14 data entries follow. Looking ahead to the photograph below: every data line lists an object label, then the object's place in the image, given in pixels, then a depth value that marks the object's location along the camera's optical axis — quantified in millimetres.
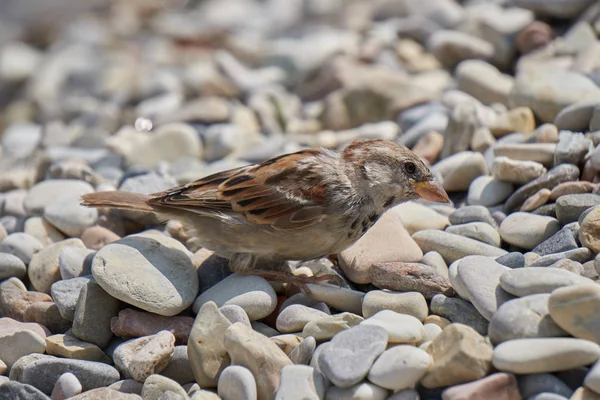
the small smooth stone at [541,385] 6090
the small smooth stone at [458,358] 6285
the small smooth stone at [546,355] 6051
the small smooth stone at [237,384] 6730
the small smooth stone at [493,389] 6094
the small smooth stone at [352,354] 6477
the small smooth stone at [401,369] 6379
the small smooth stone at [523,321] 6422
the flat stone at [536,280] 6781
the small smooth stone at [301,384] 6547
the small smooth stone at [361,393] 6445
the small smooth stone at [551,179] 8930
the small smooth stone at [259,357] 6840
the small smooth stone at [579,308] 6258
